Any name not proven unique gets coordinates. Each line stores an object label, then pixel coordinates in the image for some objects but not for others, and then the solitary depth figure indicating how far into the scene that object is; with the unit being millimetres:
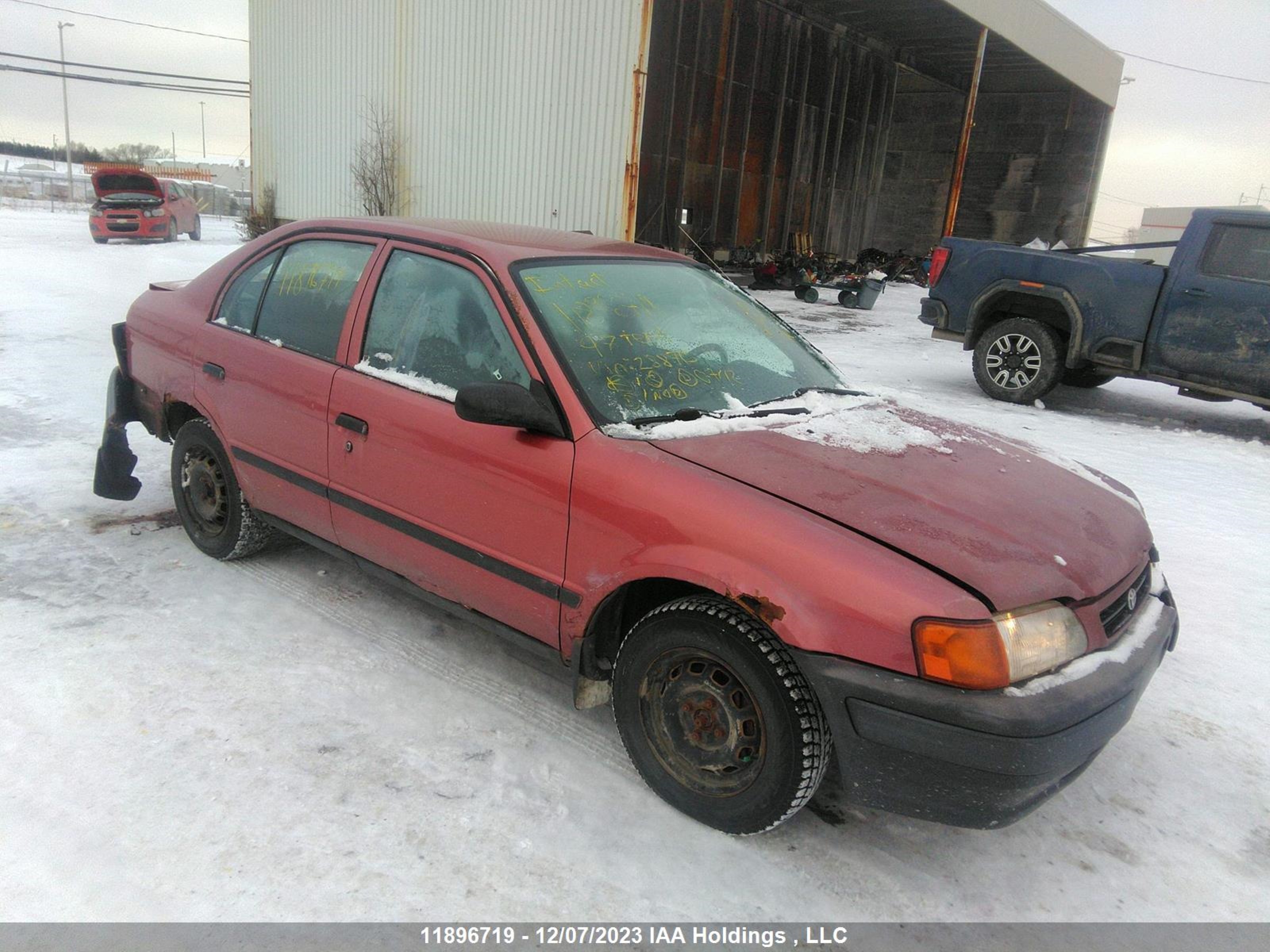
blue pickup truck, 7496
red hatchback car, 21062
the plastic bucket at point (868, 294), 16406
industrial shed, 14836
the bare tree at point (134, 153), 87188
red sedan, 2141
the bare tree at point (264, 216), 20828
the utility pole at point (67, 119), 45016
